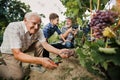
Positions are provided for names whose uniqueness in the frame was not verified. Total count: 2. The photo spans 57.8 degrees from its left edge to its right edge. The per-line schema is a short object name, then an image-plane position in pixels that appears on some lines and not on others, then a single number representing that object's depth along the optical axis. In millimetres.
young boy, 2142
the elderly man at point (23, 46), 1169
